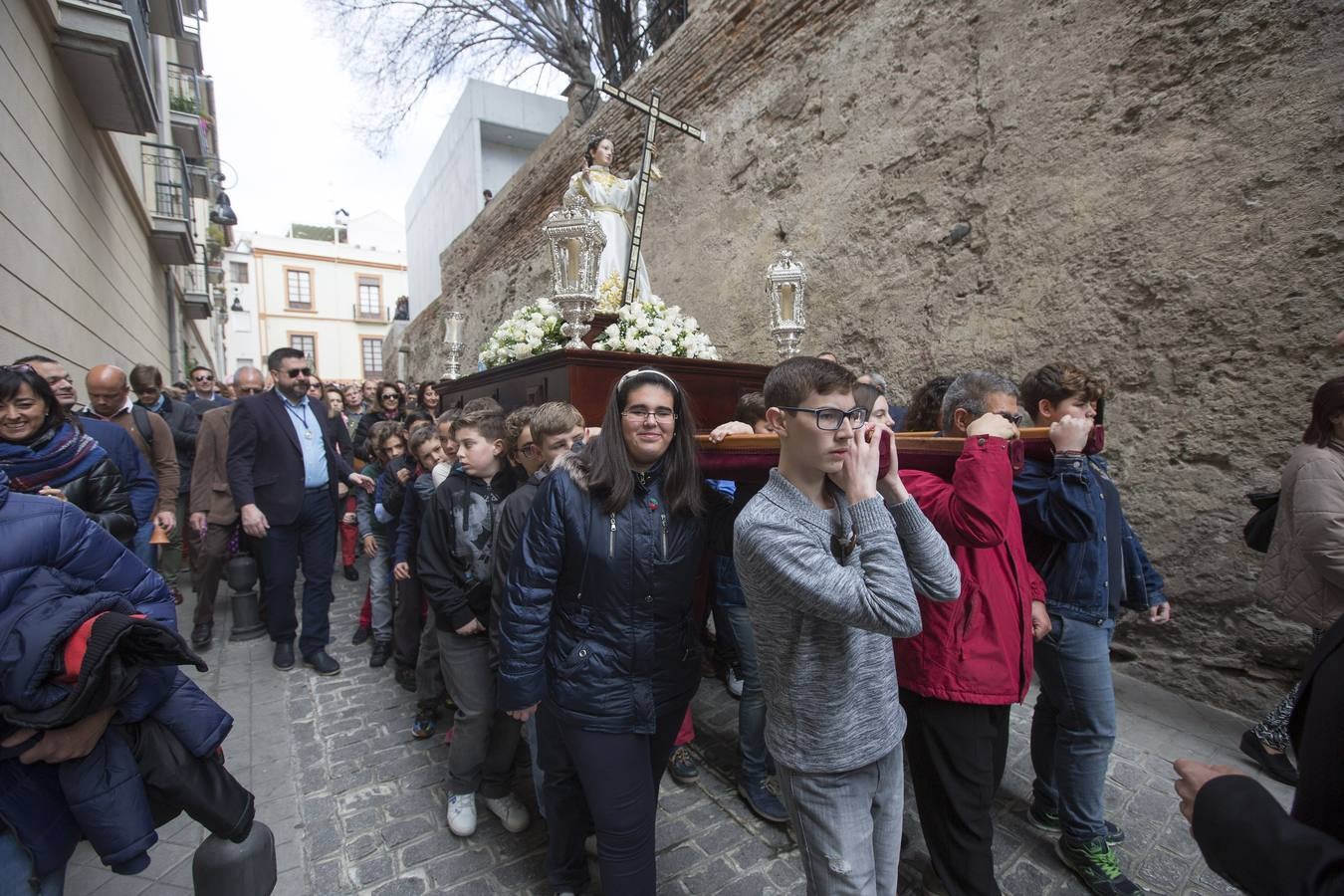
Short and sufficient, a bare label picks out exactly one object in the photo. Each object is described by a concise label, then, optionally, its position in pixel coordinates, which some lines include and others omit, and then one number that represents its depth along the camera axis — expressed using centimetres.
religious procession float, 349
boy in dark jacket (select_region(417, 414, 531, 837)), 274
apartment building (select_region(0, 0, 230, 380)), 468
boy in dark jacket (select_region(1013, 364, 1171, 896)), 224
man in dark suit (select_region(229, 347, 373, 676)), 426
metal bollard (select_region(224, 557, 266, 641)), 482
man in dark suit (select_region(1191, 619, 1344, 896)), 92
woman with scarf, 275
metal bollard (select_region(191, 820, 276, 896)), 188
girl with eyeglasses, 195
